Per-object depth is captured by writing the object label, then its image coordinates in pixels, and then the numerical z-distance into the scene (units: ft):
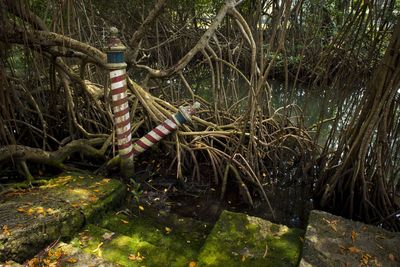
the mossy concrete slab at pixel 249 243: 6.82
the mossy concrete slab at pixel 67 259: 6.44
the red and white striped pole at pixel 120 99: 9.64
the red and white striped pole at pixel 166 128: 11.84
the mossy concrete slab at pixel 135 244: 7.14
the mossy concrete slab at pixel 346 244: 6.50
